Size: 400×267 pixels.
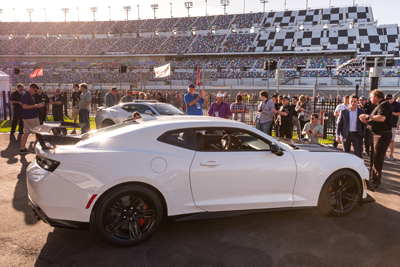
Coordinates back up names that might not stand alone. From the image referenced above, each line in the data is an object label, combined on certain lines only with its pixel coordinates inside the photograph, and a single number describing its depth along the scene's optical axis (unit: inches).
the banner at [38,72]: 891.4
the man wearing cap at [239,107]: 383.1
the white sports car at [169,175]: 128.6
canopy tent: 687.1
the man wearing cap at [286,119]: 336.8
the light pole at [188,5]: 2832.2
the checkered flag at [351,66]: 931.2
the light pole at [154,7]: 2962.1
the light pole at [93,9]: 3046.0
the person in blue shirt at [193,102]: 304.5
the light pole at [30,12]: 3132.1
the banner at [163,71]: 769.4
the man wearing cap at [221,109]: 327.9
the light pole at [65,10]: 3117.6
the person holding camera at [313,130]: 297.4
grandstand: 1745.8
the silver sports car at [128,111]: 391.8
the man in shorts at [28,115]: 317.7
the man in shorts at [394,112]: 307.6
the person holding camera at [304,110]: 368.2
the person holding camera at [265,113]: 322.3
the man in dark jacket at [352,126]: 244.5
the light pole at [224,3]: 2767.2
